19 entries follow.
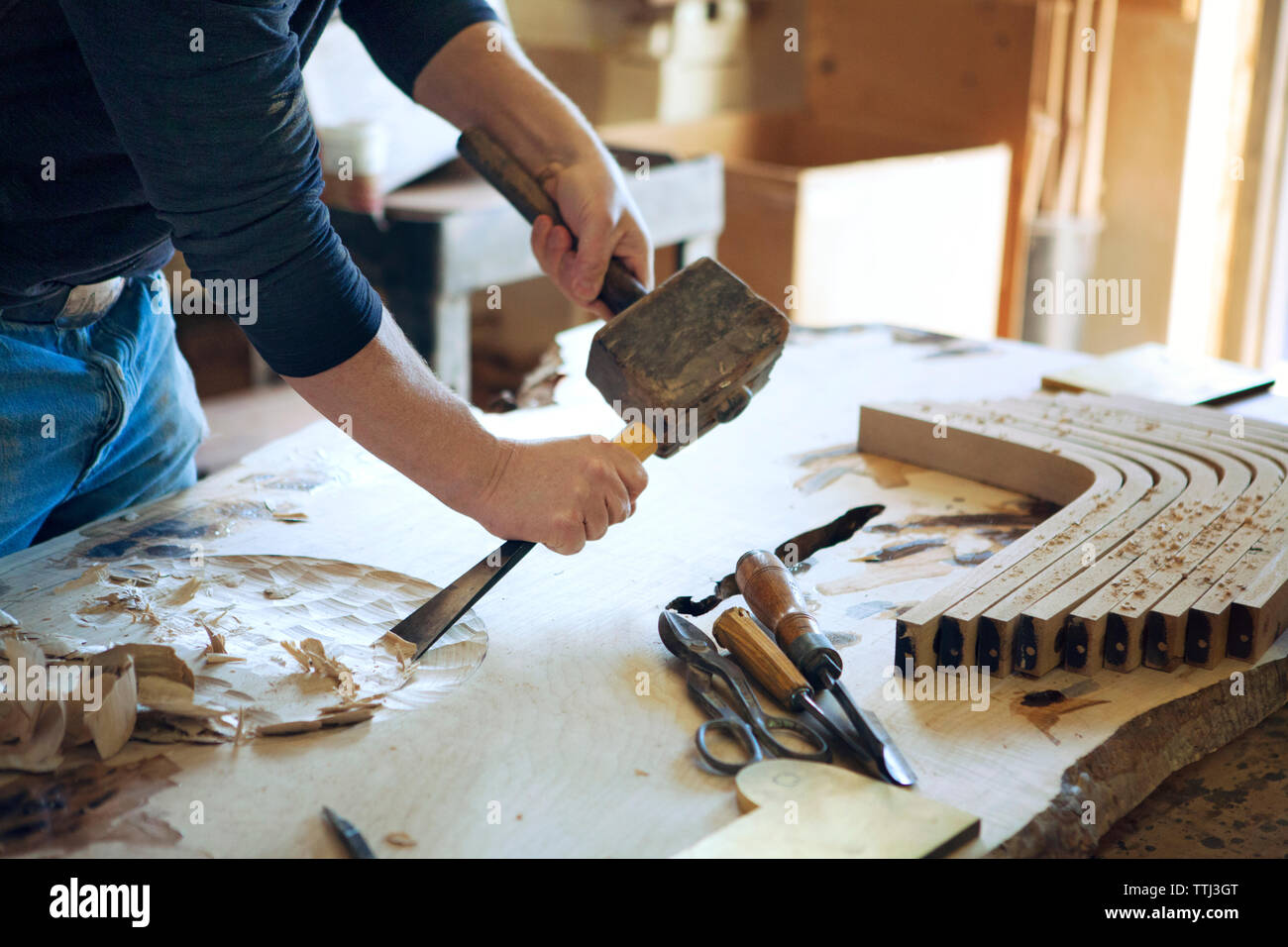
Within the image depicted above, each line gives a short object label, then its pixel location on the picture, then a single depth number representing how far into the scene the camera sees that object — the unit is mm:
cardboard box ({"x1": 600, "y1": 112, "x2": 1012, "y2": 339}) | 3219
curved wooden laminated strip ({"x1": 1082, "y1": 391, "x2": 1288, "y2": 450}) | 1774
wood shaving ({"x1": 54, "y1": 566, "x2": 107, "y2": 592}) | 1386
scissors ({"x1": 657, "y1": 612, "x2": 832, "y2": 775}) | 1082
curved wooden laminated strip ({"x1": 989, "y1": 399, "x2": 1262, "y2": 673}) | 1223
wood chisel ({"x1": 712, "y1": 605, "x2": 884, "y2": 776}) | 1129
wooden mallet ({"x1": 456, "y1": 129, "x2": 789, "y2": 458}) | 1366
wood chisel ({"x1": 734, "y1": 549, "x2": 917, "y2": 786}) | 1060
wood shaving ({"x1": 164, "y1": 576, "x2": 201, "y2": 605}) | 1355
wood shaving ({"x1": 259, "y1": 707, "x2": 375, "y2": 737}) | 1114
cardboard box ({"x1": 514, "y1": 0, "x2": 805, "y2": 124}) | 4031
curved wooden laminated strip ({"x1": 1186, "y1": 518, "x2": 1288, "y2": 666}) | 1242
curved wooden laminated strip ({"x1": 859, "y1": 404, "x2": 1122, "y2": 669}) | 1466
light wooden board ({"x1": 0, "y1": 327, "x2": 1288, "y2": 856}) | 1005
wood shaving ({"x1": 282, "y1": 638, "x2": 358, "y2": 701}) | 1189
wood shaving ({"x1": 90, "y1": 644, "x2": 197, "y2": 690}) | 1149
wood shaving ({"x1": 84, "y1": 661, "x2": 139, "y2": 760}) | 1063
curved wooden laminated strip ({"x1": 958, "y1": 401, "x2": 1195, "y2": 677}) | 1217
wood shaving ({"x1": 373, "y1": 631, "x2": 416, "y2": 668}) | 1255
